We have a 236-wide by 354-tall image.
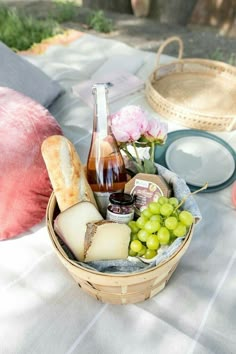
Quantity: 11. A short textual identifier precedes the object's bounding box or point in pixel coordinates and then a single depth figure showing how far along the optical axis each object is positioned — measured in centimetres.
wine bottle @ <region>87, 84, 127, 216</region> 67
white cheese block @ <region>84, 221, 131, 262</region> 57
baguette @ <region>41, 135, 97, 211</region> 62
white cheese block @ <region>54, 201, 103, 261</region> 58
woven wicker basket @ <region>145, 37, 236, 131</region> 108
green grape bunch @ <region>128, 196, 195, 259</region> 55
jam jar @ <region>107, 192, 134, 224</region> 60
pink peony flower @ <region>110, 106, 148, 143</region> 59
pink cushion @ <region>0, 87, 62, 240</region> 74
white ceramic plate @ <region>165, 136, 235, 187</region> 91
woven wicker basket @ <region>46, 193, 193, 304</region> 52
